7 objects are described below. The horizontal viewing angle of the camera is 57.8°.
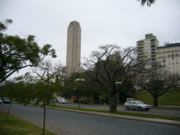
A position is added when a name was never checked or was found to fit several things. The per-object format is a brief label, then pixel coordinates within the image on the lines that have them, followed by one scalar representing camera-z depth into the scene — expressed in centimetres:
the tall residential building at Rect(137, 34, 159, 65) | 11250
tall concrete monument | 11675
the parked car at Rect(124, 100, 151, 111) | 2834
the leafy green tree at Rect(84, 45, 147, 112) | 2236
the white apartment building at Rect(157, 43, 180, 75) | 9698
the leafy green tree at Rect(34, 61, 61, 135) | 841
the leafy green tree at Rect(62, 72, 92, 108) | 2788
